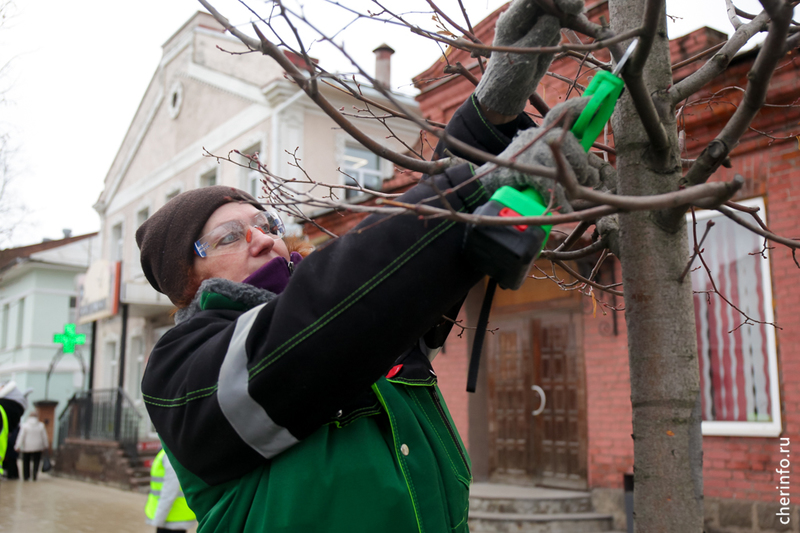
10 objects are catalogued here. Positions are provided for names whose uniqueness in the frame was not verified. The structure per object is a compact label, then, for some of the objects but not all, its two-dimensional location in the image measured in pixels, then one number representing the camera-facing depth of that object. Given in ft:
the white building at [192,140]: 46.19
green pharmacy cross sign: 64.00
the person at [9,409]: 37.63
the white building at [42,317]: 86.53
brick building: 18.62
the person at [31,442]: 50.85
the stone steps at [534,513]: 22.44
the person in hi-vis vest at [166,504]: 19.30
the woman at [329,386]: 3.84
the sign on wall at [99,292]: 55.88
